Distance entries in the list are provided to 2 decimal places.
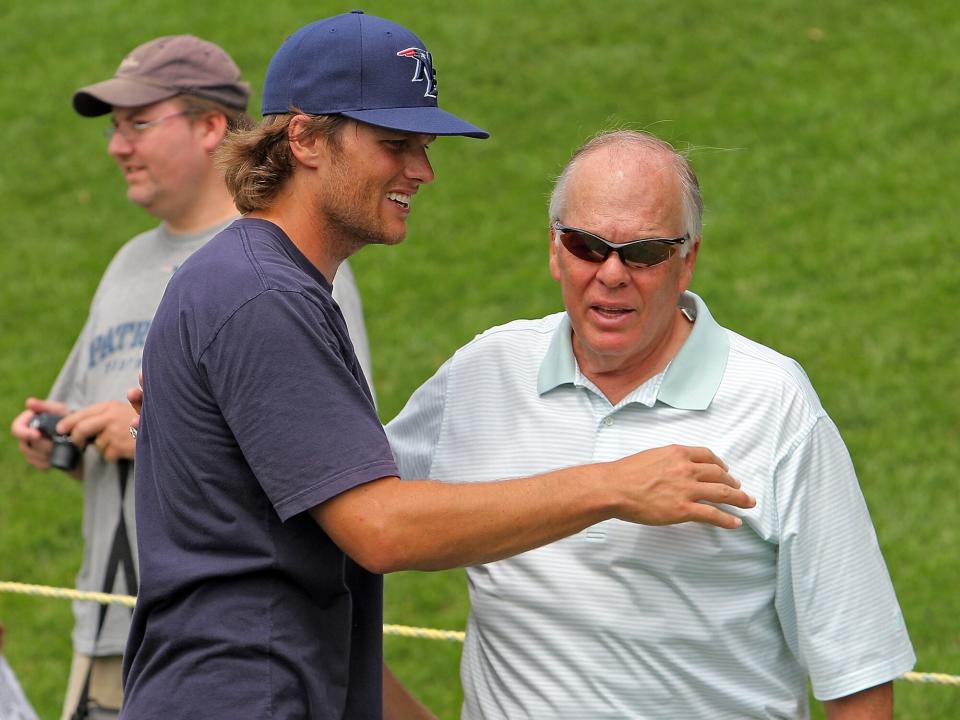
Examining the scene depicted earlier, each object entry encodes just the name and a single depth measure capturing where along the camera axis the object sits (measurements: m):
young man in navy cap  4.87
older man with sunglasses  5.70
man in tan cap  8.78
